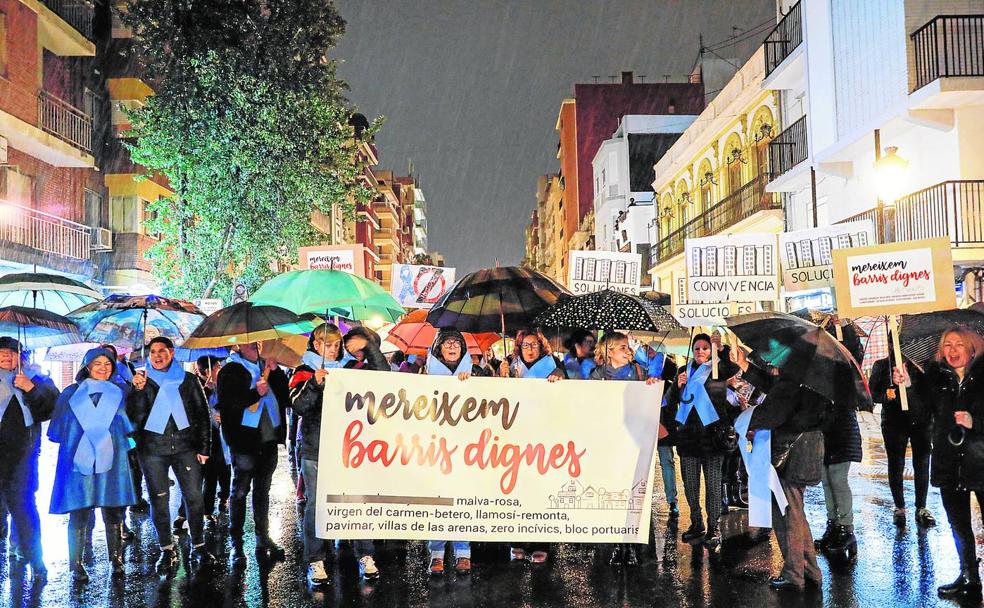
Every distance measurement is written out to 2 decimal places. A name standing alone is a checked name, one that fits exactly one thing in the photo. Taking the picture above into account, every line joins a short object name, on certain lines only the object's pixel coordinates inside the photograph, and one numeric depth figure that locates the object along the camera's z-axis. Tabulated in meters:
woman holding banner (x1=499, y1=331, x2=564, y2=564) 7.93
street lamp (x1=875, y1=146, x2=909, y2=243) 15.04
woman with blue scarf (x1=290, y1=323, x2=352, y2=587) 7.10
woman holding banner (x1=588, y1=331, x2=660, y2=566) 8.17
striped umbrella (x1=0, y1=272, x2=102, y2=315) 9.24
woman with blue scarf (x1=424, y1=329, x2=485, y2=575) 7.35
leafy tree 22.33
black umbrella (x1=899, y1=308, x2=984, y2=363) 7.48
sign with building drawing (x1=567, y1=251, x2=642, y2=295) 12.16
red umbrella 14.09
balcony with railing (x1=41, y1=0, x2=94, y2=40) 24.70
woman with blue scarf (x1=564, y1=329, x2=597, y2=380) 10.18
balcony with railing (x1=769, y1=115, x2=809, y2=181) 23.45
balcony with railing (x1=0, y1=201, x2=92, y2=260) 21.70
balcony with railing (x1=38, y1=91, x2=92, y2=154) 23.84
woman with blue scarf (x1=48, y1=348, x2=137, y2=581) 7.41
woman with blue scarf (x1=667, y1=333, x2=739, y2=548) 8.33
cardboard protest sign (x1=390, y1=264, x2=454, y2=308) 12.84
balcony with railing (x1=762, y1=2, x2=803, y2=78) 23.84
